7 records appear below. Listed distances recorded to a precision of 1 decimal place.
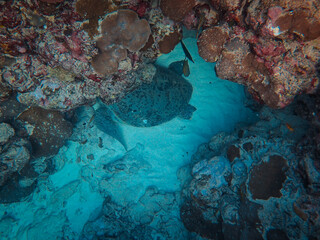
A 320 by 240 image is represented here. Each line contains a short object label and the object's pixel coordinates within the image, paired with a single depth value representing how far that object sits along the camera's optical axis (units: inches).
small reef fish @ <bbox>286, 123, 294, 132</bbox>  149.5
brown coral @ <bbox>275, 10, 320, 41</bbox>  96.5
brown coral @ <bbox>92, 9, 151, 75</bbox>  133.8
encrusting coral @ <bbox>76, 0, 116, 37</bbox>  126.7
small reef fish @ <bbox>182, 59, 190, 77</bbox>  174.2
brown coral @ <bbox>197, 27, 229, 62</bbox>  132.0
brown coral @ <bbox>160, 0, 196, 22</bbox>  135.3
